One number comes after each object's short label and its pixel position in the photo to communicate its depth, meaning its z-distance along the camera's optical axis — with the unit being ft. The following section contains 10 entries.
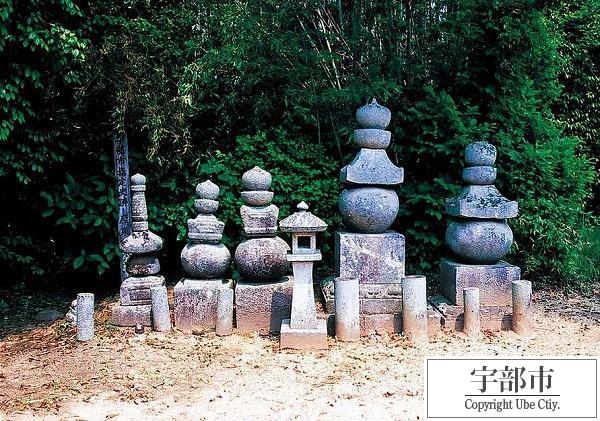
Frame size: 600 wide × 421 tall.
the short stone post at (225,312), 16.03
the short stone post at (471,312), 15.85
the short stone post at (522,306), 15.93
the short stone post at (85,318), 15.60
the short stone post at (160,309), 16.26
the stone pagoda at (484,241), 16.98
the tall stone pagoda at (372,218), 16.98
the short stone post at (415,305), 15.55
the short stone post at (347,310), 15.34
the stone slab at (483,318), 16.39
